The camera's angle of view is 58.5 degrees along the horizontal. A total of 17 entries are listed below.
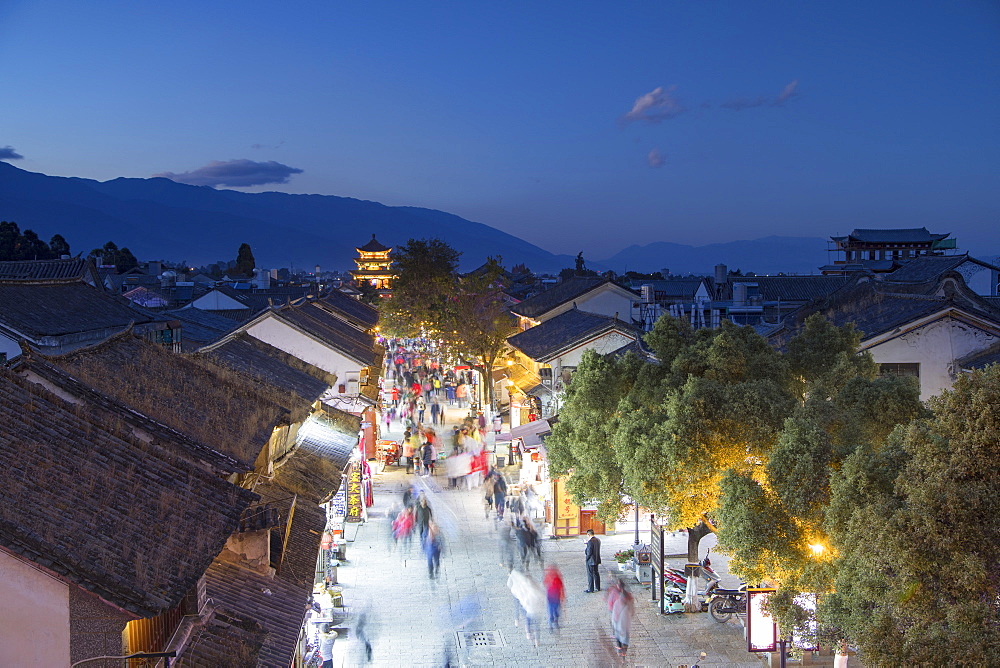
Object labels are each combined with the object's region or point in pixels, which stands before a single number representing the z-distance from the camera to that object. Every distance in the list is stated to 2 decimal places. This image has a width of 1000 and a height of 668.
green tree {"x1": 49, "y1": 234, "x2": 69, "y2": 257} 75.50
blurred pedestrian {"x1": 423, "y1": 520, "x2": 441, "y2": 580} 20.62
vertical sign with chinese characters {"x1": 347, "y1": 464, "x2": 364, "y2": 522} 24.83
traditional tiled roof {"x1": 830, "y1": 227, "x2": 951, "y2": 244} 81.38
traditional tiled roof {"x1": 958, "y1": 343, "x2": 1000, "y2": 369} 21.36
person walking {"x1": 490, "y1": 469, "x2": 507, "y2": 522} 25.47
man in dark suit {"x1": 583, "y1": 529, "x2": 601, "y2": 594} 19.42
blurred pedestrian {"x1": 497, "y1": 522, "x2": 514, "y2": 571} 21.41
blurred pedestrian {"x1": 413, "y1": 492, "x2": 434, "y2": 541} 22.75
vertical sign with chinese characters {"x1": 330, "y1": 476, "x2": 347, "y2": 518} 22.62
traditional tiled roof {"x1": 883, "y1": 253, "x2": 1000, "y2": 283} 40.19
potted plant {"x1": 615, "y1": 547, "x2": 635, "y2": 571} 20.98
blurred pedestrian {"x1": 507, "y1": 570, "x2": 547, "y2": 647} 17.35
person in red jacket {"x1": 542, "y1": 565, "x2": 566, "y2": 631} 17.83
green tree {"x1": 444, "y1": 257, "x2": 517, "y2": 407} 42.66
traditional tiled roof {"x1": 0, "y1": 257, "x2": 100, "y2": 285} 37.12
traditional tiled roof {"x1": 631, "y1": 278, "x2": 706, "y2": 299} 71.62
